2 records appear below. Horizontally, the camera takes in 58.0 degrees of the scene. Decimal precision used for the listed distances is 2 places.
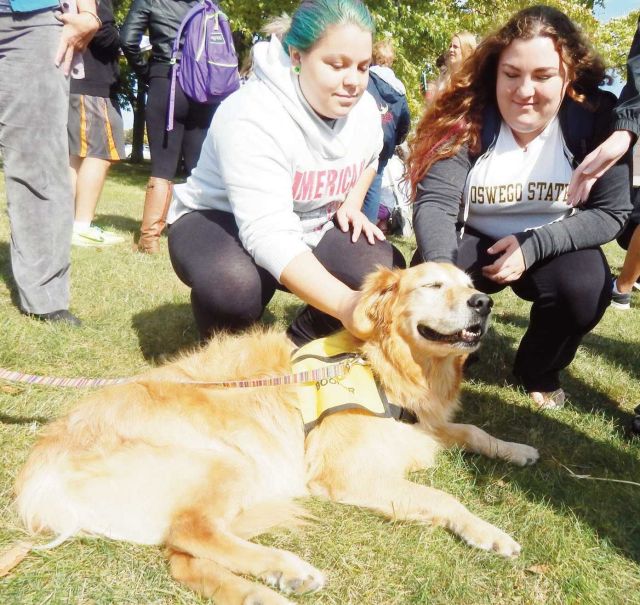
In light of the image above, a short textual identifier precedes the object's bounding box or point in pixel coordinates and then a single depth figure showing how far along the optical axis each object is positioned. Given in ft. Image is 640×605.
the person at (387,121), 15.35
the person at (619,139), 8.91
